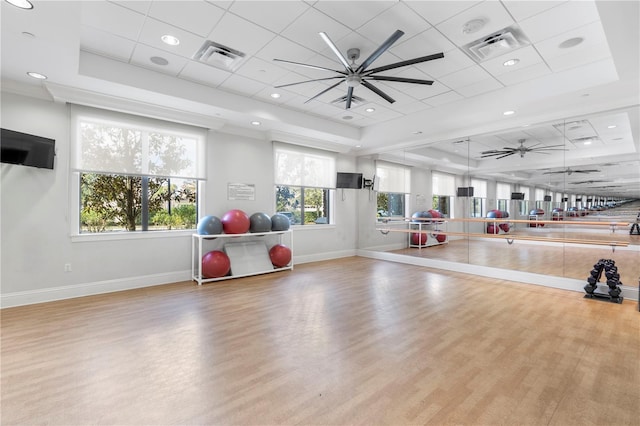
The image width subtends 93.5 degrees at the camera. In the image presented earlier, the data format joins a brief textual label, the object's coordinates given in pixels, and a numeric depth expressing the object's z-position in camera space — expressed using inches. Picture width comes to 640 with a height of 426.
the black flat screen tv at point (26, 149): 159.3
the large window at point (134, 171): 195.6
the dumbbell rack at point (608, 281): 173.8
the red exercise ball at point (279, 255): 261.9
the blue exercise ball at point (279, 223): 262.4
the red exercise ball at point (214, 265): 222.1
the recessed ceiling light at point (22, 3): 103.3
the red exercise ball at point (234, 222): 232.5
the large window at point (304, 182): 292.4
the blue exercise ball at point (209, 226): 223.0
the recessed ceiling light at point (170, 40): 148.4
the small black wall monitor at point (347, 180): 331.3
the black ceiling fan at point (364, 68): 124.3
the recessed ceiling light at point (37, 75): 159.9
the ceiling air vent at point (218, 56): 157.6
